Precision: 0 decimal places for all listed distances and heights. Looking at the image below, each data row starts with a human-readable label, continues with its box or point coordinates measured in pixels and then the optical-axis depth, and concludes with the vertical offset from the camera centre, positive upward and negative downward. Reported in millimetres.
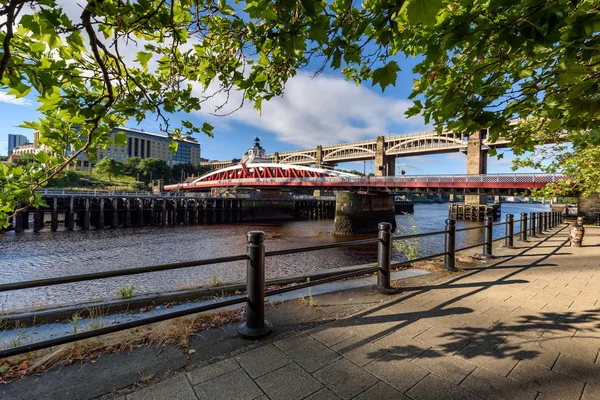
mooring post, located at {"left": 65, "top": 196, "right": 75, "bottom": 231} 30448 -1752
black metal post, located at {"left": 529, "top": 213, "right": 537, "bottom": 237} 12622 -1109
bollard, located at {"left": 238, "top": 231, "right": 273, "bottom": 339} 2947 -991
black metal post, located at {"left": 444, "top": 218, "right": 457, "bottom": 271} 5639 -952
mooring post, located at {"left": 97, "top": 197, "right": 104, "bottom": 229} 32569 -2177
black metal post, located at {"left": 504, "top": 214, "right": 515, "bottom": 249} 8631 -1004
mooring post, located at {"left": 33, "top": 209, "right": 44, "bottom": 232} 27409 -2281
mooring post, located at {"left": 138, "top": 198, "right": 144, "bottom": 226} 36188 -1838
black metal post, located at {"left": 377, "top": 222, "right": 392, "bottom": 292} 4383 -873
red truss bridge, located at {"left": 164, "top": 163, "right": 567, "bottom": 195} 25359 +2250
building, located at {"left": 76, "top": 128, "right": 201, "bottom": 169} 123350 +25313
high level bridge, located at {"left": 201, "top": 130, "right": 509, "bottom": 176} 62184 +14555
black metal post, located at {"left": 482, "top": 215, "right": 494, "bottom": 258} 7055 -981
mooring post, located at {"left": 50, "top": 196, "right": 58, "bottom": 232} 28625 -1959
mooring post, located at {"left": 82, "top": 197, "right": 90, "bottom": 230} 31325 -1991
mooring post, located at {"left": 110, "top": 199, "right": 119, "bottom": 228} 33812 -1989
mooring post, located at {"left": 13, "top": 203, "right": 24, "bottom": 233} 26320 -2501
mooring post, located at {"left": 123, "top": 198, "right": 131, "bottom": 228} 35000 -2312
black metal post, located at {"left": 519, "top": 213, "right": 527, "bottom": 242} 10654 -937
